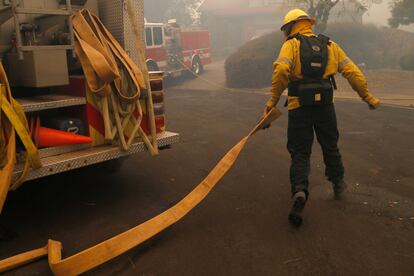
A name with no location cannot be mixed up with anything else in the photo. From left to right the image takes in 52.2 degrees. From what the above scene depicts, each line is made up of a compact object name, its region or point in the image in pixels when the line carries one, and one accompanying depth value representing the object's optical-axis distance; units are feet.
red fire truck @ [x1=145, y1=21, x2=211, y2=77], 56.54
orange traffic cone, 12.93
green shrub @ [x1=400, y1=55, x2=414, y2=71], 59.11
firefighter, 12.99
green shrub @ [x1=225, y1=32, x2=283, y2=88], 55.16
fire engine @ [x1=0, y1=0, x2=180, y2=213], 12.48
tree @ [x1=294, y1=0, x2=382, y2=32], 56.75
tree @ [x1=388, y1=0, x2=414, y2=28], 64.69
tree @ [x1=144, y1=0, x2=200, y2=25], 152.15
